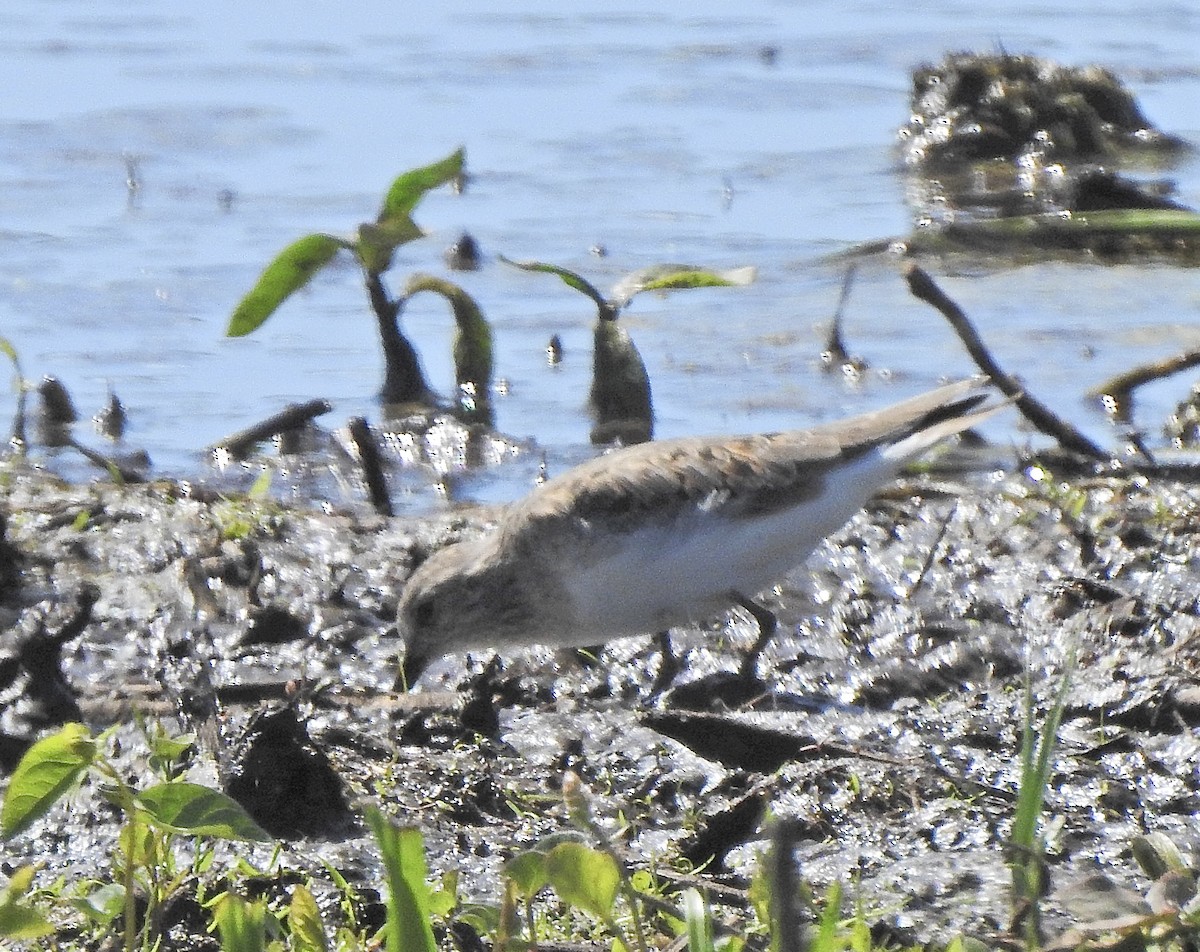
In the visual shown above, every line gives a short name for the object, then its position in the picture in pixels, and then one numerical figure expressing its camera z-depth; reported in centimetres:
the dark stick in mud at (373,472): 1431
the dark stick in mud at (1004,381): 1395
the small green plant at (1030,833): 635
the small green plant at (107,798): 623
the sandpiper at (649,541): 1151
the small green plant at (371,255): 1465
